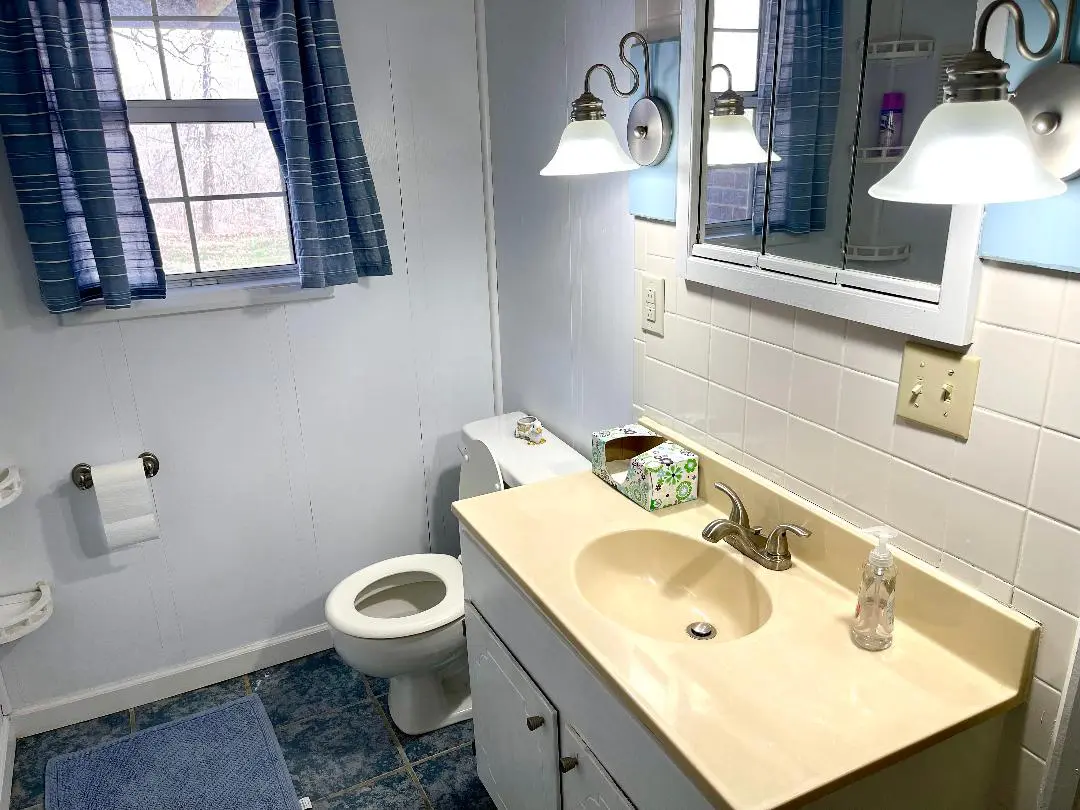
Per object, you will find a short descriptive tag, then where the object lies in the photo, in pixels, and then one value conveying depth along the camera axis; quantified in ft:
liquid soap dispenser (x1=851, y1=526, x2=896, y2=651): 3.88
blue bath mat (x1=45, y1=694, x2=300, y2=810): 6.66
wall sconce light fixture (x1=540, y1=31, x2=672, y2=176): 4.91
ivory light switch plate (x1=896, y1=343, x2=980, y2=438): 3.62
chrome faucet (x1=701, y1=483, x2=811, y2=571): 4.61
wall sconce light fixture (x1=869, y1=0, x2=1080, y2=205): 2.62
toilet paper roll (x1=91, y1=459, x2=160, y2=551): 7.07
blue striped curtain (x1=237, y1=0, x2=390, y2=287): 6.62
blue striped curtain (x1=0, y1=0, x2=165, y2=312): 6.00
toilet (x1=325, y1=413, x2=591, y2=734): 6.78
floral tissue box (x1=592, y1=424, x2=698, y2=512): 5.26
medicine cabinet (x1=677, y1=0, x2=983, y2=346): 3.56
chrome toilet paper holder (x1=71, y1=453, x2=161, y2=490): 7.07
